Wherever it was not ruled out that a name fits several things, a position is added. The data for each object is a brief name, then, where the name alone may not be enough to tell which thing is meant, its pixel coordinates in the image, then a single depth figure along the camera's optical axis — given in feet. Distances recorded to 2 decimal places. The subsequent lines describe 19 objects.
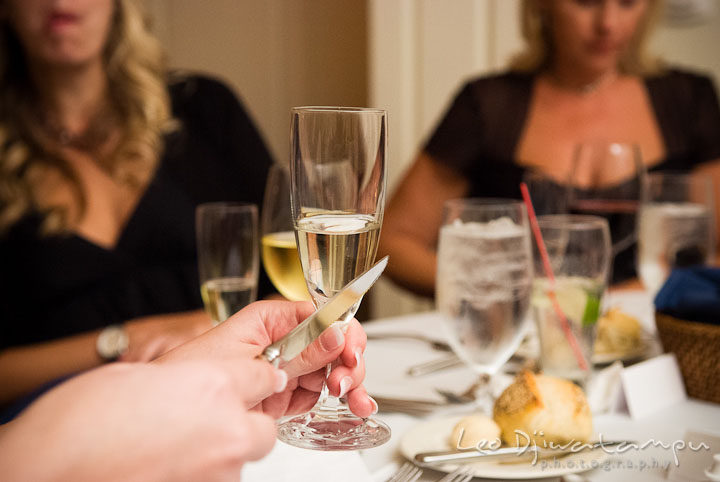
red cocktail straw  3.03
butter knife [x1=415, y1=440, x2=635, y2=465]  2.20
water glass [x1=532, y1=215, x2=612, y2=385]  3.04
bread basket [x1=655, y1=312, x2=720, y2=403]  2.84
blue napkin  2.89
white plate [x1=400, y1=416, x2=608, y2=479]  2.13
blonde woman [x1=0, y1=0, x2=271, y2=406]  5.66
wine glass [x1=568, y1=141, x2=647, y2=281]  4.29
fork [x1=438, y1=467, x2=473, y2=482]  2.11
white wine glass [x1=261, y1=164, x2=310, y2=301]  3.29
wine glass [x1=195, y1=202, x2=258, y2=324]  3.32
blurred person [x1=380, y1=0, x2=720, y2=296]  7.16
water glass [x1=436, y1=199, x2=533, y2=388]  2.84
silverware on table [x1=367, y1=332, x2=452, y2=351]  3.81
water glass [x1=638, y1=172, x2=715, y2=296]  4.16
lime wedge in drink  3.04
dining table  2.21
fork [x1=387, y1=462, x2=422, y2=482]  2.16
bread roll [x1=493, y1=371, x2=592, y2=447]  2.33
